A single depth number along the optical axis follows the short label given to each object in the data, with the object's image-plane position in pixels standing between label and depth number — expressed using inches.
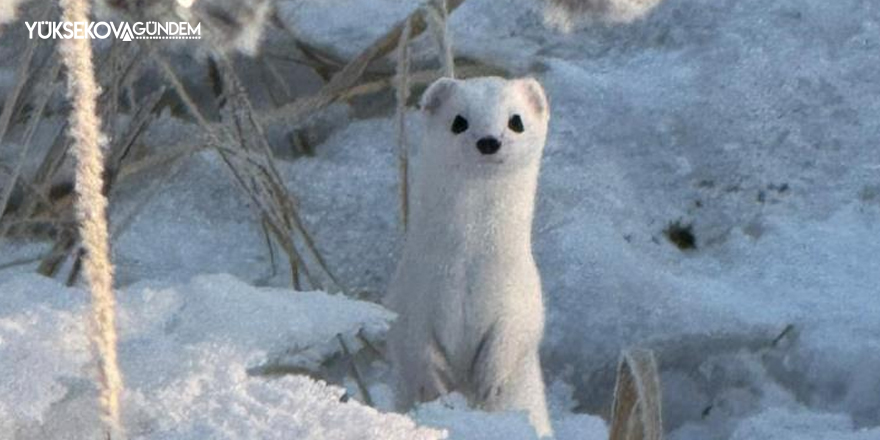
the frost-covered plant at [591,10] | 227.1
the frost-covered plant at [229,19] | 178.4
